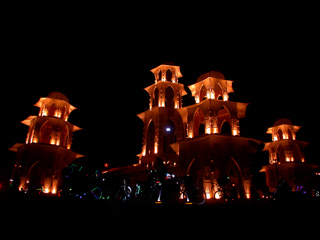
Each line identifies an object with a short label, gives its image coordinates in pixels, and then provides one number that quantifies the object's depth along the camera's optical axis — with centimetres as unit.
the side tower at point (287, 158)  3824
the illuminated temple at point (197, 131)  2498
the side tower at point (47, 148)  3100
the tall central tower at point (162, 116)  3347
